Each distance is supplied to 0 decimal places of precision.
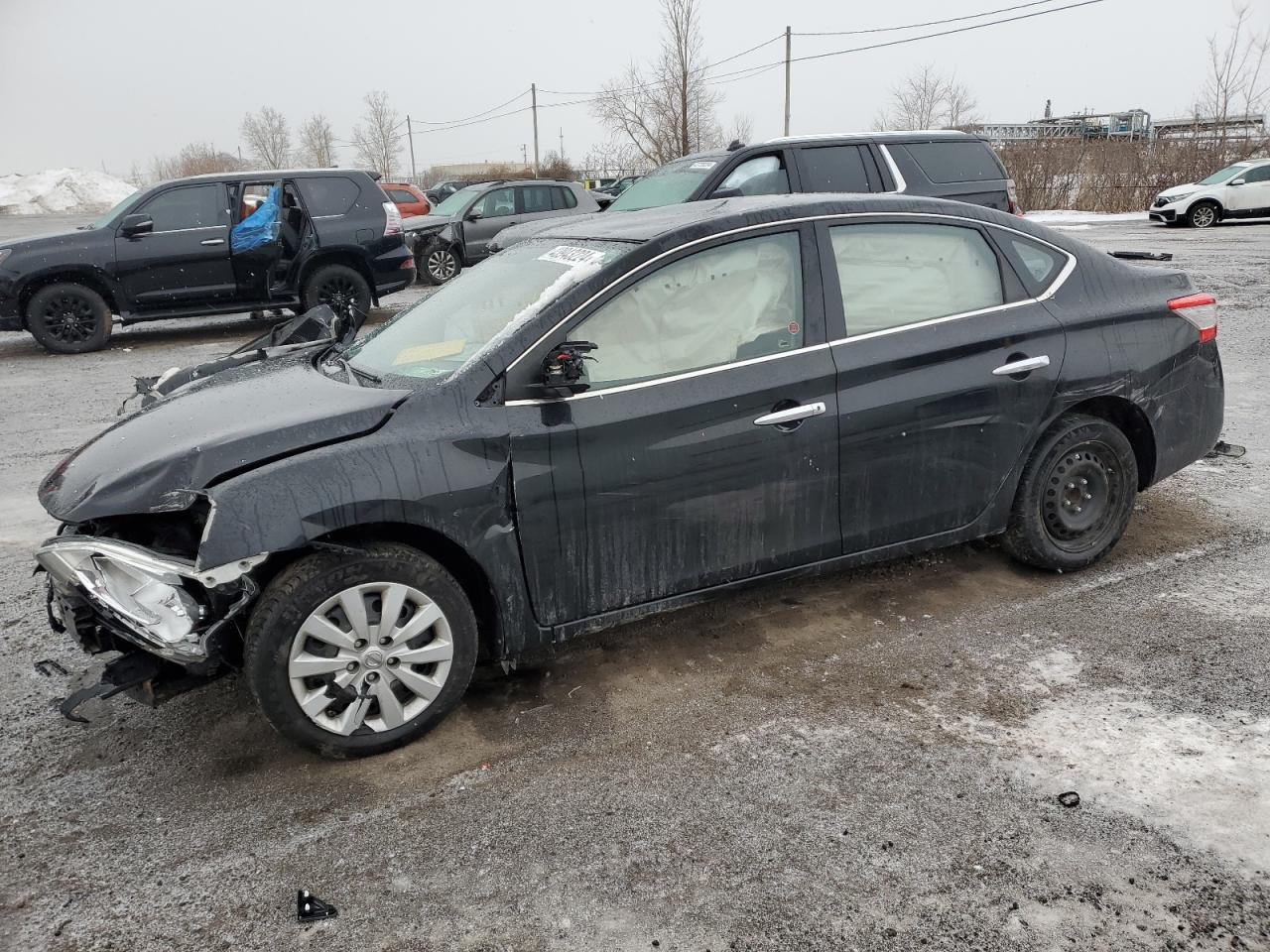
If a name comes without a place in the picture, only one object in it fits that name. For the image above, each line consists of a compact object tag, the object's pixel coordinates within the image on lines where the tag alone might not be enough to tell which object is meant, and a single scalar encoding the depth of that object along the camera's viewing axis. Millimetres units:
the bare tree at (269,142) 75625
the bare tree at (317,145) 76000
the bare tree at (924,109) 51094
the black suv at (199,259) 10266
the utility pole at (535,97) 60100
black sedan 2900
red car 20078
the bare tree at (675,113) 34250
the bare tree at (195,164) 62219
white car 22516
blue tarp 10680
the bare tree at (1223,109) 33156
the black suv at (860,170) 8859
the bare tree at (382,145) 74750
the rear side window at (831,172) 8820
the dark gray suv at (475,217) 15594
